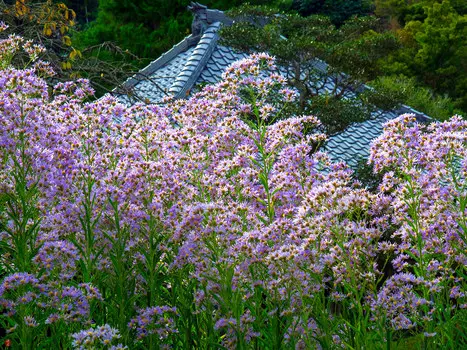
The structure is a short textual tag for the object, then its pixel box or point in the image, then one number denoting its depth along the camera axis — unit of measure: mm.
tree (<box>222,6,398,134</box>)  13414
